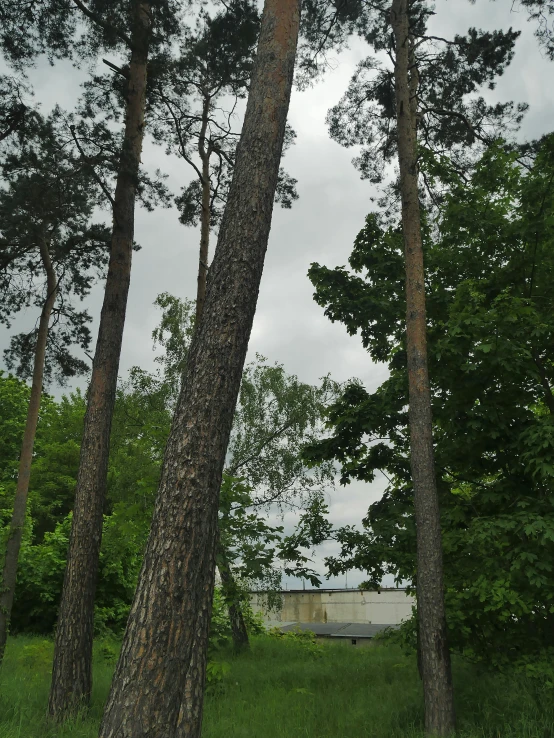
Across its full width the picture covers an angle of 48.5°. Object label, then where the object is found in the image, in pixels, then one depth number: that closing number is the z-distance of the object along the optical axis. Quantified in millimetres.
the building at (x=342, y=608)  26938
